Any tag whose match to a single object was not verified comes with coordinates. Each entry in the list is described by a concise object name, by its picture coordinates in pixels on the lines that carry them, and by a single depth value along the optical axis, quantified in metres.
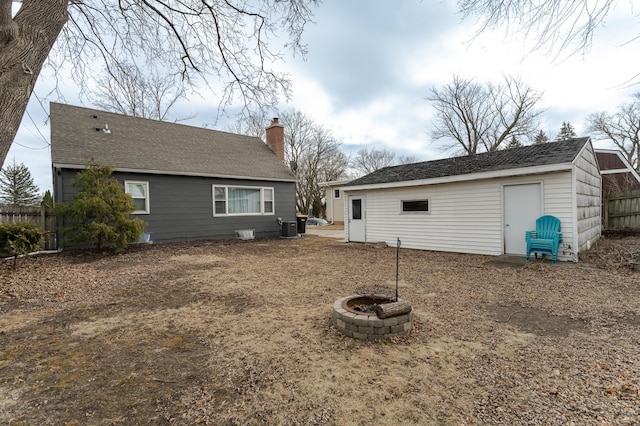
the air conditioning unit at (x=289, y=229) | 14.16
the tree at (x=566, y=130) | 36.73
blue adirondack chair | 7.10
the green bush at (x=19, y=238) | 6.70
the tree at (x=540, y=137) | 26.25
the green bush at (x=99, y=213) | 8.59
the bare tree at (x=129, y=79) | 6.24
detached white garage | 7.34
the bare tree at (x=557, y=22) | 3.26
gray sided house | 10.29
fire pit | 3.31
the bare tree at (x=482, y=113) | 24.97
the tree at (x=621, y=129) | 24.14
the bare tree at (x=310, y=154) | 27.06
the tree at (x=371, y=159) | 35.34
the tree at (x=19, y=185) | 28.36
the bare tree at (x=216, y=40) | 5.69
